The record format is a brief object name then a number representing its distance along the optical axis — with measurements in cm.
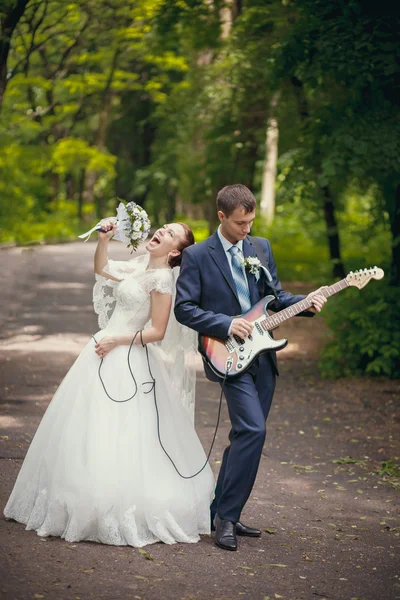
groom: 512
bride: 507
